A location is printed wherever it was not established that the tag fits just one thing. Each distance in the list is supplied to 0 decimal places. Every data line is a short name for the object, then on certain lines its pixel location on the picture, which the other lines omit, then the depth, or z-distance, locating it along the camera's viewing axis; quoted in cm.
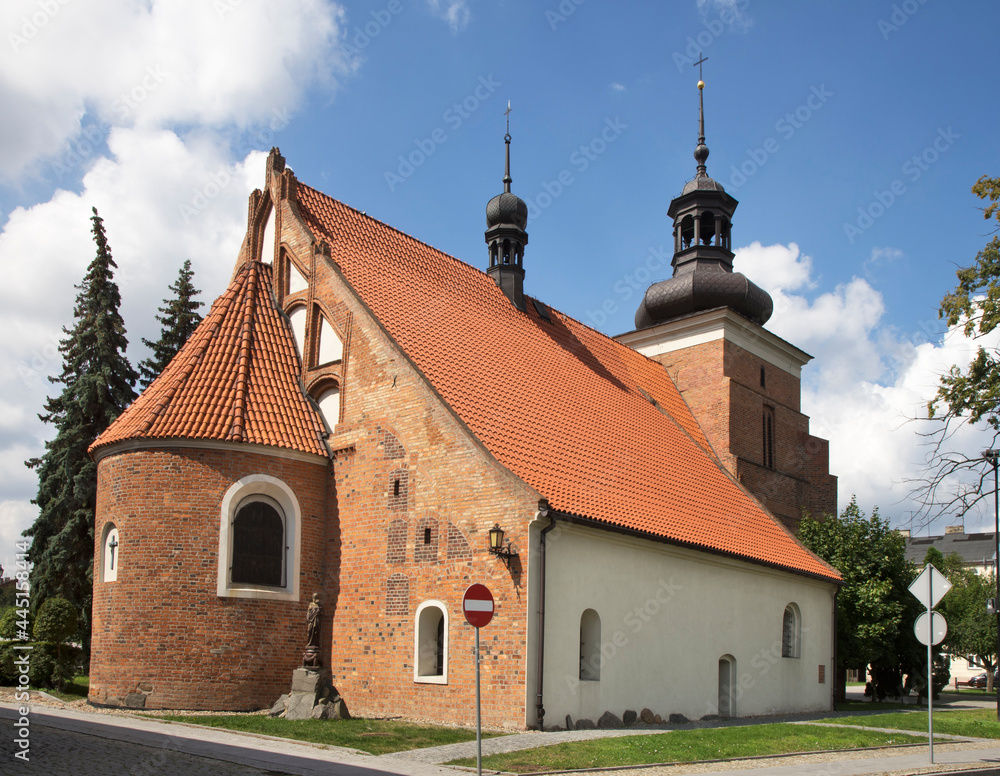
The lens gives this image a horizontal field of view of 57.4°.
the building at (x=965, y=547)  6512
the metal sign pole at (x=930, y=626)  1243
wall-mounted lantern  1395
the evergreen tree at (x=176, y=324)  2767
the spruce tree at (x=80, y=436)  2270
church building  1459
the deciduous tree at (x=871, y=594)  2384
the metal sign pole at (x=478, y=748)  908
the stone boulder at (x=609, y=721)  1494
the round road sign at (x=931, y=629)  1266
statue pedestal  1457
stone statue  1516
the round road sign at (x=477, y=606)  984
